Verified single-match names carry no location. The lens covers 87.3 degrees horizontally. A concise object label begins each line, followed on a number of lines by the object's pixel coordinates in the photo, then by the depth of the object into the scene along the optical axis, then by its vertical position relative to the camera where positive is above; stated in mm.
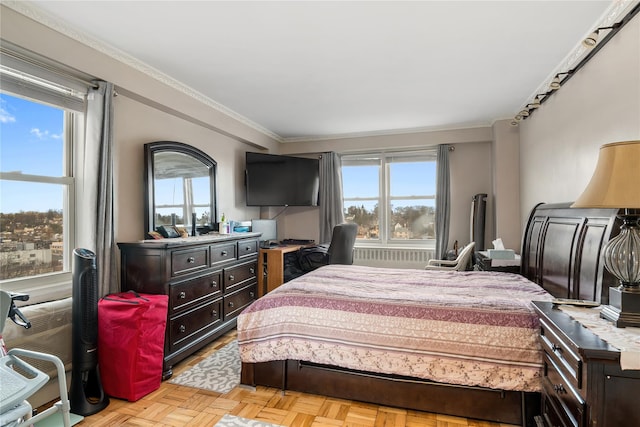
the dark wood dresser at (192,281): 2650 -591
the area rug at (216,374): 2527 -1290
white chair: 3773 -578
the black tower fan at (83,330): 2162 -761
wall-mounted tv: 4836 +514
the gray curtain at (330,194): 5535 +330
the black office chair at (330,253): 4367 -553
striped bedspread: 1929 -734
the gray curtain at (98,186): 2500 +213
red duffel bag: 2262 -899
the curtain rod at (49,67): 2023 +982
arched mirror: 3098 +288
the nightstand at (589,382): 1203 -639
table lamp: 1388 +28
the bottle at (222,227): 3807 -150
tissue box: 3582 -432
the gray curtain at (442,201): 5016 +186
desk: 4340 -714
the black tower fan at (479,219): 4703 -74
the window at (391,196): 5336 +301
